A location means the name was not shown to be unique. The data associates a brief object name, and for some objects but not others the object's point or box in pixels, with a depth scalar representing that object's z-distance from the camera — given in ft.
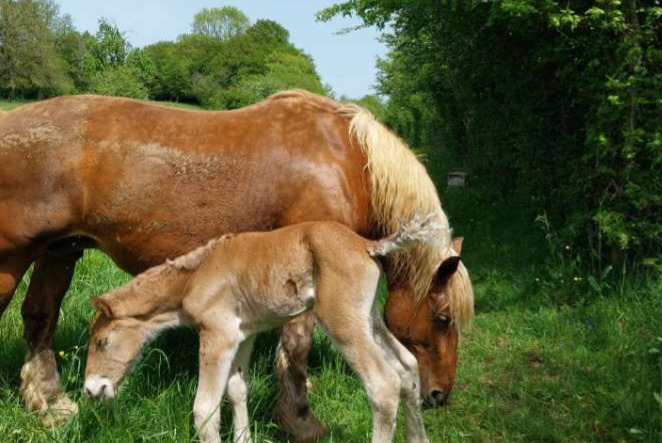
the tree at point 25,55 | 145.48
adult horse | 11.86
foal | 9.89
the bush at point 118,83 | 120.16
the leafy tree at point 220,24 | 274.16
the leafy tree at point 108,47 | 156.66
